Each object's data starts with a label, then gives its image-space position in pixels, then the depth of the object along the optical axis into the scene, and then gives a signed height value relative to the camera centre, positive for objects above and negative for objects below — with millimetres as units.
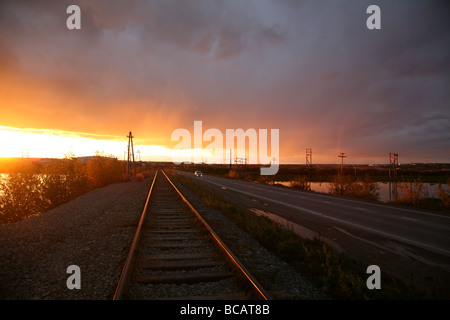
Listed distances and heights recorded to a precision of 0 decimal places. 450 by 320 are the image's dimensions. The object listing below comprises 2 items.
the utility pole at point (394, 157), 29872 +832
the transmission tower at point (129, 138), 37572 +4290
